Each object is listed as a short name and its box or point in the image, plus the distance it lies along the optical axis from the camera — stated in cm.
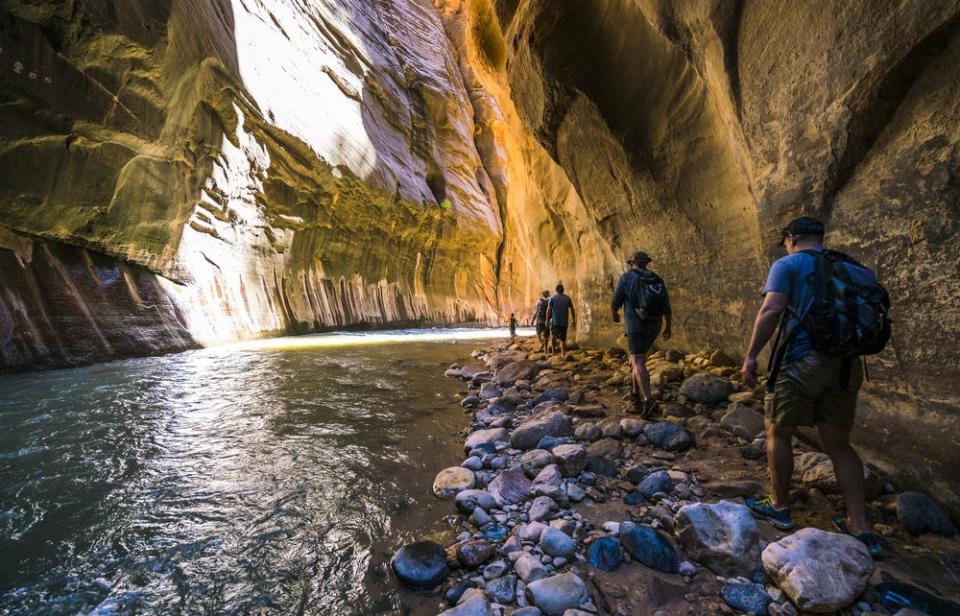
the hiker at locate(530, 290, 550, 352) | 887
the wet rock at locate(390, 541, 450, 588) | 179
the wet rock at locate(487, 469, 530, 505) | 244
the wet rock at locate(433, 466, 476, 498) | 264
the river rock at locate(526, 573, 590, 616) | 155
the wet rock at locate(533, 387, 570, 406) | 467
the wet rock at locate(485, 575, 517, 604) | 163
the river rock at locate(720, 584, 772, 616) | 148
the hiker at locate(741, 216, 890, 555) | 181
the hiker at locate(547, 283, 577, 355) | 775
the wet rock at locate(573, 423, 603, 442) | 328
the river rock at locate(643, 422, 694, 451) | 298
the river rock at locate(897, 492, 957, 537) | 184
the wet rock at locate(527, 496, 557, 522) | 221
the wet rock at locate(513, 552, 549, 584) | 172
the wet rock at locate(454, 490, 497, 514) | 236
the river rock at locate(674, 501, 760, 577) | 168
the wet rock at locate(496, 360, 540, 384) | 606
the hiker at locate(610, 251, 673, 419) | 397
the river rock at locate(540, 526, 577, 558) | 187
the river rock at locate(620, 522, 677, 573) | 176
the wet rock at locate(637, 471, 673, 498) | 238
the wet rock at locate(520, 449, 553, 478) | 275
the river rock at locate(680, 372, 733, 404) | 372
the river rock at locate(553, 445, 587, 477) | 270
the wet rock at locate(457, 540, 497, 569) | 186
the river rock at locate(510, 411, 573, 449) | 327
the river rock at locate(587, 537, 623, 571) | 179
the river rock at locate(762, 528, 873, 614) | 142
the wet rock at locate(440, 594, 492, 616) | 152
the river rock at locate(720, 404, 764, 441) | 303
